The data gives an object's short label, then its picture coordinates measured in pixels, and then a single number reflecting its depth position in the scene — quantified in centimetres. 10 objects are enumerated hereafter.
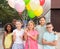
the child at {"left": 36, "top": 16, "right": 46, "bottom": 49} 250
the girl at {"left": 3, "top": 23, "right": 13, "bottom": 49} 253
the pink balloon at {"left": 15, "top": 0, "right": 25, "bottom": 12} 299
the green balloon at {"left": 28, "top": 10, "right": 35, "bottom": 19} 302
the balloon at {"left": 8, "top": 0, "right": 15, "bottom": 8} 308
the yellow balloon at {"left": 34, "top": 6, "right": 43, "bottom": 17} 302
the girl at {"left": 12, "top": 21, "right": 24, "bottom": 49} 248
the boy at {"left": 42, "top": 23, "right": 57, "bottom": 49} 244
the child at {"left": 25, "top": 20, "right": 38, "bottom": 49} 247
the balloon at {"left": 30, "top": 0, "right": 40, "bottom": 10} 299
